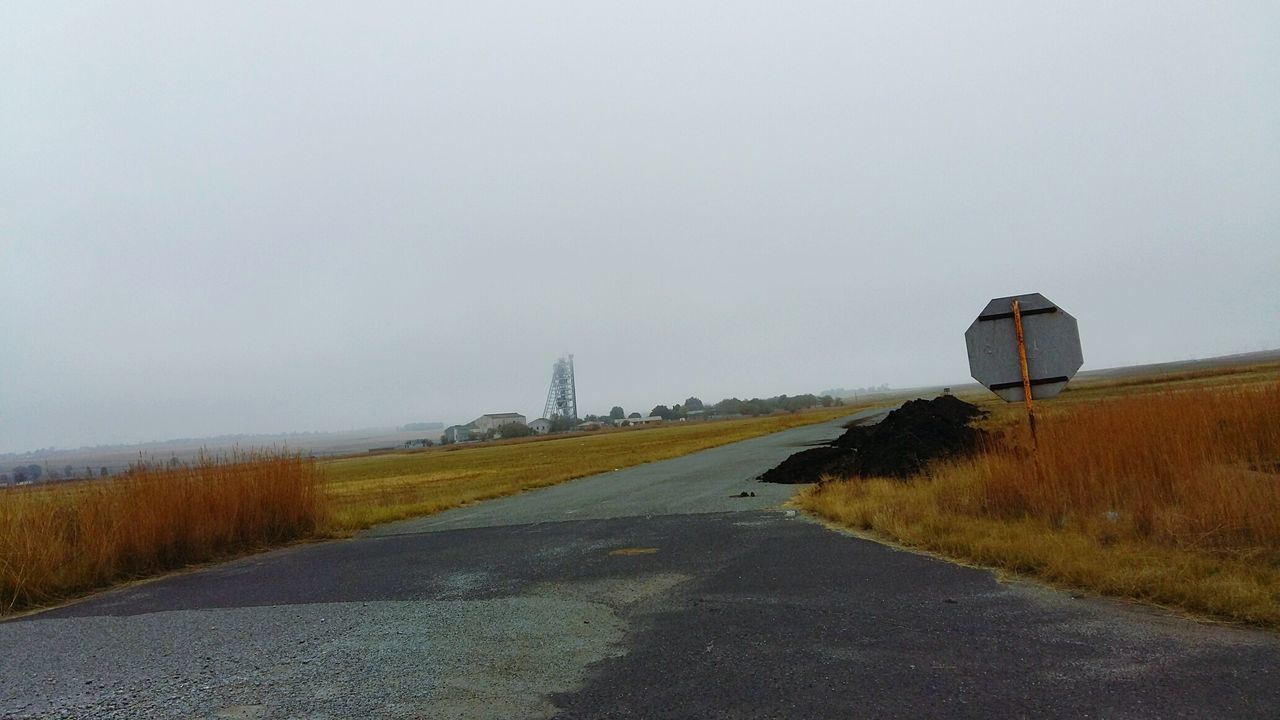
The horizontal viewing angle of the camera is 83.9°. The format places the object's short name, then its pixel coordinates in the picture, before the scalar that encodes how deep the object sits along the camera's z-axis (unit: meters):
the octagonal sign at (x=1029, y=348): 9.03
